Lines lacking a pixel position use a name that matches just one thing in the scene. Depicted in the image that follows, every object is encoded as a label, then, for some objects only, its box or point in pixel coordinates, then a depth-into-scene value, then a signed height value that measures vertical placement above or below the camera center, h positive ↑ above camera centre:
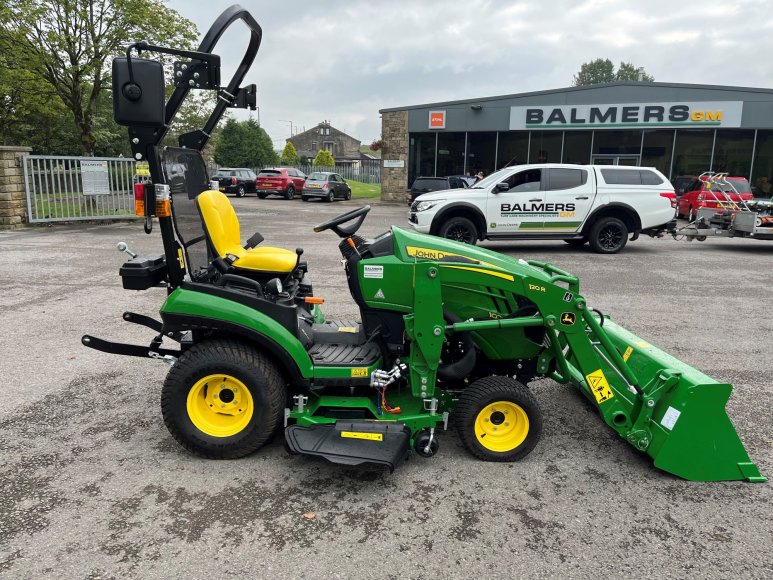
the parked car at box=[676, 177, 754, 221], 15.48 -0.02
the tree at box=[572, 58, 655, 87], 81.06 +17.44
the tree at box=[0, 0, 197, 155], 16.42 +4.34
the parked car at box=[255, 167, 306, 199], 28.94 +0.14
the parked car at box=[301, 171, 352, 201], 28.03 +0.02
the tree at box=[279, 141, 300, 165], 61.12 +3.40
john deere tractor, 3.30 -1.07
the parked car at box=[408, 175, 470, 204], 19.92 +0.13
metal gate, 15.06 -0.14
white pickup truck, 12.01 -0.34
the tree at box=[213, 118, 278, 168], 47.16 +3.30
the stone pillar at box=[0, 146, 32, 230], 14.34 -0.16
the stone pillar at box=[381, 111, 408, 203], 27.03 +1.75
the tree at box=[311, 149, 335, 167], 55.06 +2.70
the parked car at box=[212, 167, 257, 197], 29.73 +0.26
